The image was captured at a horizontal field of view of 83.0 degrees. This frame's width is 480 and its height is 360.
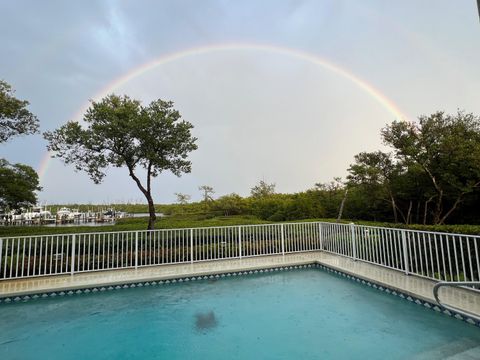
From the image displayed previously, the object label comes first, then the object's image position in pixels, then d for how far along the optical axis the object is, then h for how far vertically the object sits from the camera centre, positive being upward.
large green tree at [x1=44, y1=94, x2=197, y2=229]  7.61 +2.03
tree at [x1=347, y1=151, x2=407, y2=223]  11.77 +1.17
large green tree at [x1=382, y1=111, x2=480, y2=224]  9.52 +1.80
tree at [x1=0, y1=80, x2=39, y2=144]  7.93 +2.99
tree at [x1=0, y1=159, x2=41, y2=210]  11.43 +1.23
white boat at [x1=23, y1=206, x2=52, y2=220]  29.10 -0.36
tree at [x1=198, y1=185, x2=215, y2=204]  26.63 +1.41
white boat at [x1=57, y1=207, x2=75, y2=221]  29.35 -0.50
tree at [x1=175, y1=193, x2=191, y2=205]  30.20 +1.02
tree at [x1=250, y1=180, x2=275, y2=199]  28.38 +1.58
